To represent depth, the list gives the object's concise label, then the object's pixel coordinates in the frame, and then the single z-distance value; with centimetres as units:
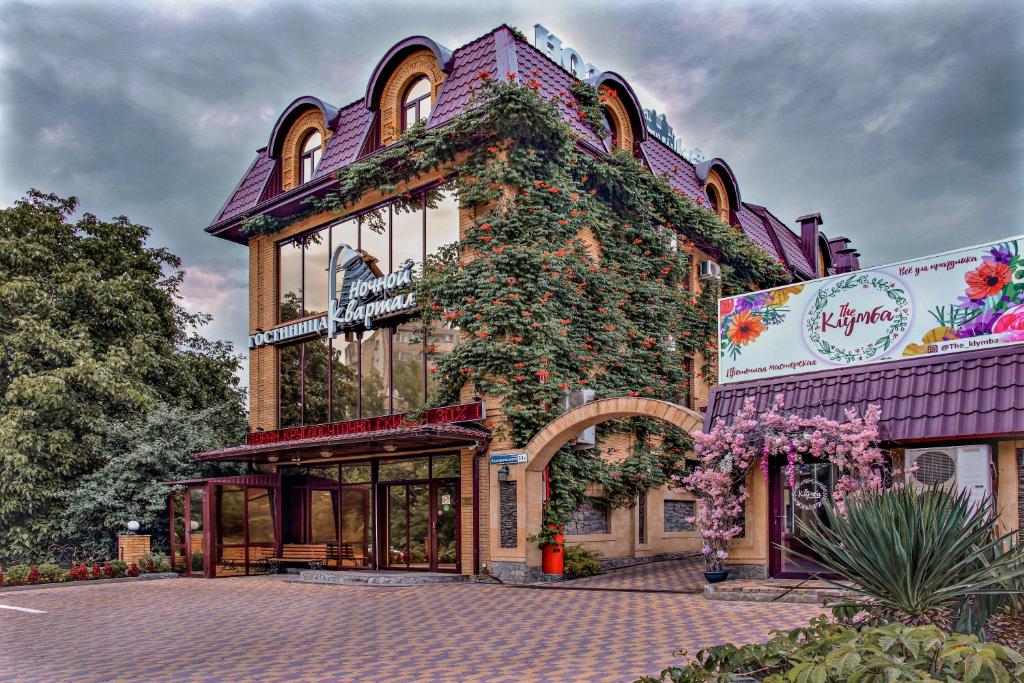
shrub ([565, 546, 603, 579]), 1747
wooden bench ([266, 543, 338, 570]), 2081
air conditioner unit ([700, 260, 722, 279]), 2312
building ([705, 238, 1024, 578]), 1192
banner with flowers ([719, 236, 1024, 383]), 1236
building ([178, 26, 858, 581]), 1819
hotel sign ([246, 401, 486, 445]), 1798
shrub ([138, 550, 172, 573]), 2083
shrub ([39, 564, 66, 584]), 1969
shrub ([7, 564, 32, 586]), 1930
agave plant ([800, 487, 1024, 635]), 573
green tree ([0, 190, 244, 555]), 2236
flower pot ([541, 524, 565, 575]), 1711
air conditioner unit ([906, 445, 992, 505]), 1188
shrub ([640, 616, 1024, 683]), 456
